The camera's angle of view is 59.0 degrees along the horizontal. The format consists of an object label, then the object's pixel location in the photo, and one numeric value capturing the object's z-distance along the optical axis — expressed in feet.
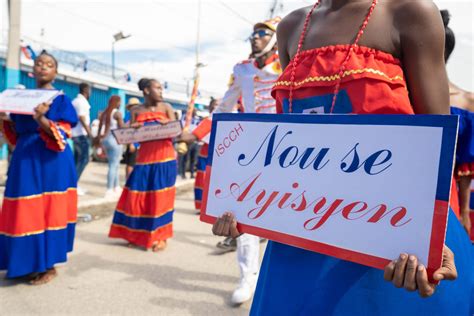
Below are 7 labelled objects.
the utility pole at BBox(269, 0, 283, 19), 59.42
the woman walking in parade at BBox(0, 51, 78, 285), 10.01
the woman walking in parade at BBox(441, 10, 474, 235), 6.70
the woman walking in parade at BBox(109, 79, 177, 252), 14.03
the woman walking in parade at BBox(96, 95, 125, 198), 22.26
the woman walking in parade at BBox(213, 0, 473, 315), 3.30
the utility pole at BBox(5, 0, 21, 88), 24.58
